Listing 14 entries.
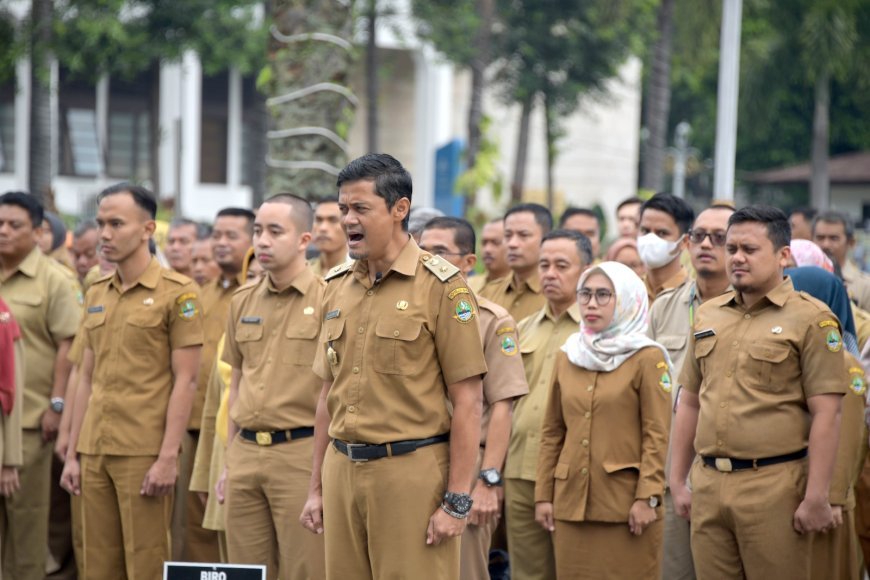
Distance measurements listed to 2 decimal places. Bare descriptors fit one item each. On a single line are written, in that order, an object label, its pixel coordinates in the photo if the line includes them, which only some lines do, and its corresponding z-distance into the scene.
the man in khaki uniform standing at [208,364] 15.95
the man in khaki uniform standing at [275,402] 12.39
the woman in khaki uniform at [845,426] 11.74
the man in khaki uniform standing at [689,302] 13.45
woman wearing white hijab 12.00
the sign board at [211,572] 9.98
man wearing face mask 14.89
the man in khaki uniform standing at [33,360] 15.86
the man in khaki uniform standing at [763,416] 10.95
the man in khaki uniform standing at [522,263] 15.90
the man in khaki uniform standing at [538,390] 13.73
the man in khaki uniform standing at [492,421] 10.53
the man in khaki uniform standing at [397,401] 9.61
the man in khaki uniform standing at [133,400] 13.69
